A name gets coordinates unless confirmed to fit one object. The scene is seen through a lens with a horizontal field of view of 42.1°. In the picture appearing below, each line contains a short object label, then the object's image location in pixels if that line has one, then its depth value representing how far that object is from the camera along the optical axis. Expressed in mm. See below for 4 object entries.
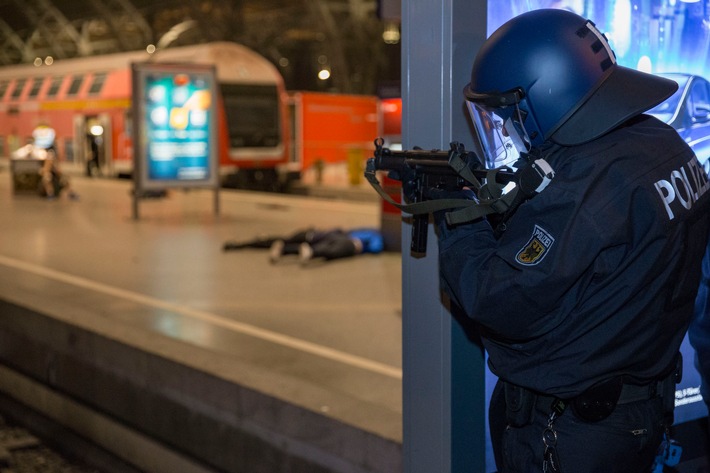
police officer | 2094
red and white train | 22234
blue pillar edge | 2566
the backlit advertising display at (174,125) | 14148
